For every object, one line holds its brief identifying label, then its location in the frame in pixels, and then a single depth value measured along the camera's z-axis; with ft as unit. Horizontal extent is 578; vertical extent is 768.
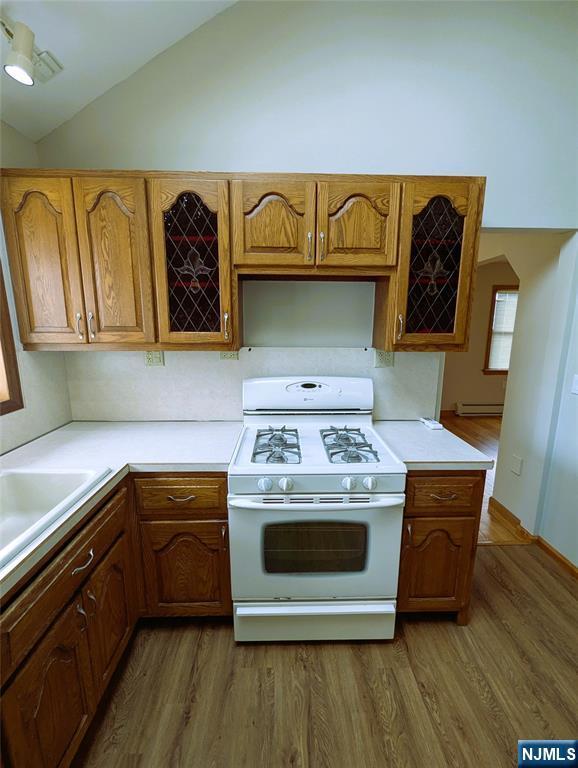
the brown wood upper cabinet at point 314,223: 5.15
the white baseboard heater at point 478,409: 18.42
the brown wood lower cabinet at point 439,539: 5.08
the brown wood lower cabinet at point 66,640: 2.83
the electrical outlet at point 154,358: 6.59
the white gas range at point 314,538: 4.73
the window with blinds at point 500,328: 17.61
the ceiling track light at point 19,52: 3.77
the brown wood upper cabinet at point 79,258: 5.08
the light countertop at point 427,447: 5.01
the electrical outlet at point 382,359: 6.73
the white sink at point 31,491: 4.51
